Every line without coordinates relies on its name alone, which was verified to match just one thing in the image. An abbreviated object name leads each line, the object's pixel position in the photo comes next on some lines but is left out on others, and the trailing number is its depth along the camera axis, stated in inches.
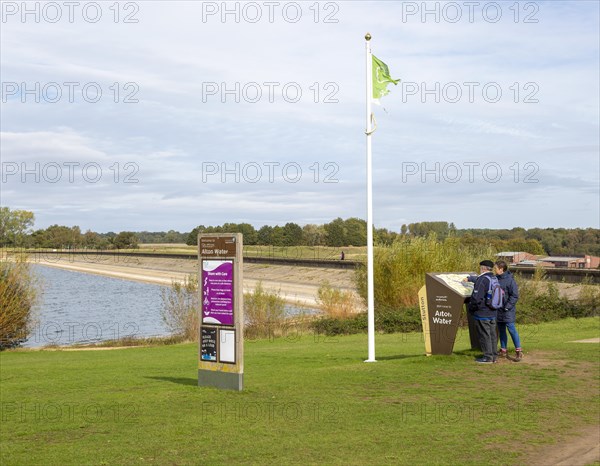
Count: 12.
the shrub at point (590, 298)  1317.7
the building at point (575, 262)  2230.2
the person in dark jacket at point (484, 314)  567.2
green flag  673.6
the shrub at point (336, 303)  1370.6
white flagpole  655.8
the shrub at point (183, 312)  1259.8
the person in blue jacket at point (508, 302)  572.7
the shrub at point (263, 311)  1296.8
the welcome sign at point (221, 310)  482.0
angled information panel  607.5
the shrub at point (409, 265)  1346.0
